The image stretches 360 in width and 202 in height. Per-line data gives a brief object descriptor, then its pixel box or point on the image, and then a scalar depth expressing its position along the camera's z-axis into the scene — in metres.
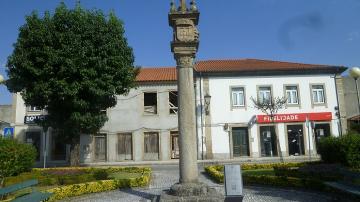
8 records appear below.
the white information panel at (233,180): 8.34
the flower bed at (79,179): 12.08
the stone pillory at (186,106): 9.79
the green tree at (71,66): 18.66
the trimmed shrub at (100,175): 15.33
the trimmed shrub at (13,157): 14.37
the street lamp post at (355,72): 13.55
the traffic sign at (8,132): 16.80
